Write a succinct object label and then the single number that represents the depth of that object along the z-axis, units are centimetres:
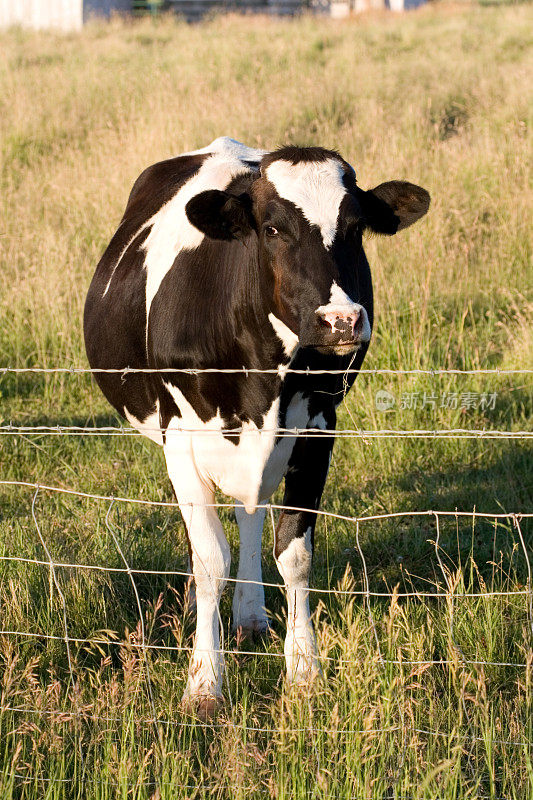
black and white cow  639
